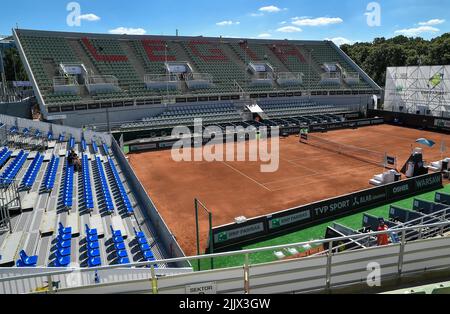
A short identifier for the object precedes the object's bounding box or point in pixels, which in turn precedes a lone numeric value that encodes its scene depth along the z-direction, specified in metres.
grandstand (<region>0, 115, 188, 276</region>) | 13.80
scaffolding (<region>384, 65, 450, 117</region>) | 50.19
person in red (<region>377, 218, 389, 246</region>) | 11.85
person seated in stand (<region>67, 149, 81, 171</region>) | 25.45
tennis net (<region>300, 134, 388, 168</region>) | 31.01
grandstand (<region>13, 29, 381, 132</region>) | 44.62
